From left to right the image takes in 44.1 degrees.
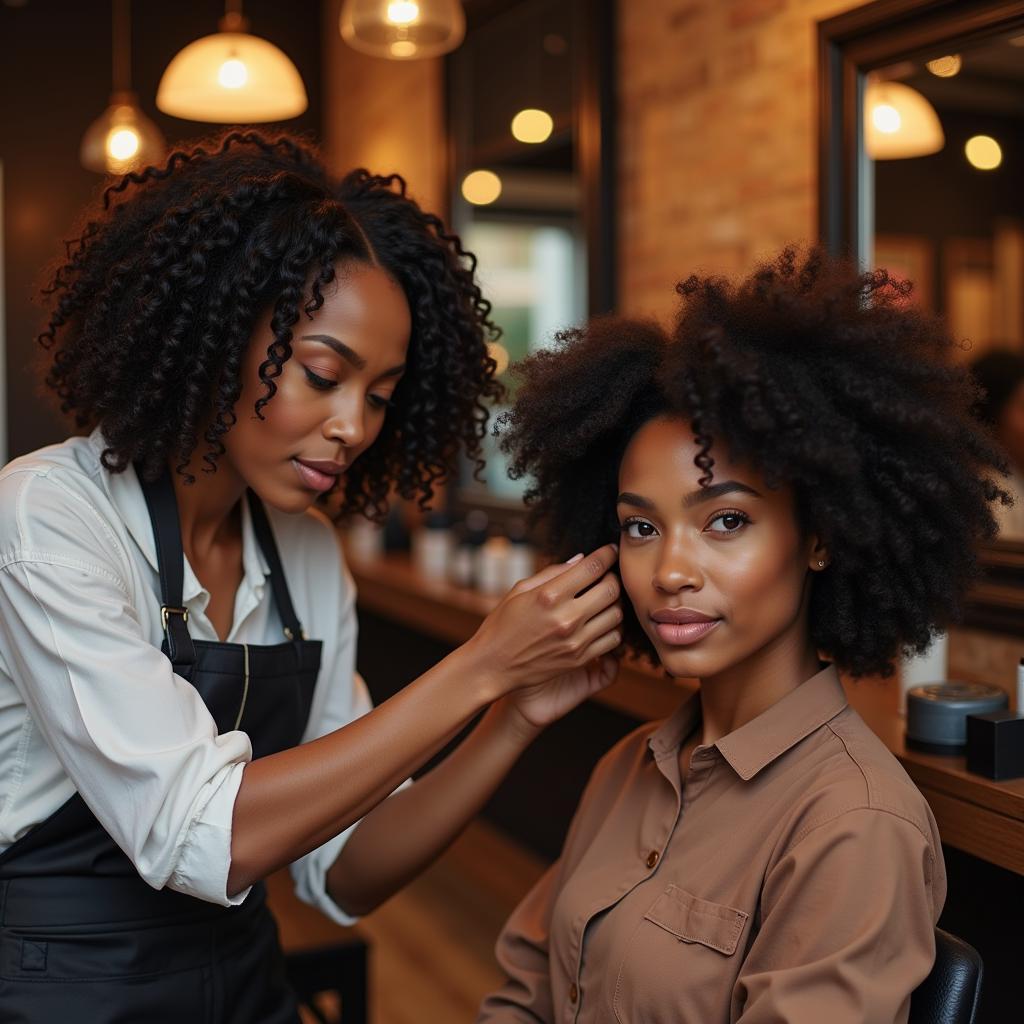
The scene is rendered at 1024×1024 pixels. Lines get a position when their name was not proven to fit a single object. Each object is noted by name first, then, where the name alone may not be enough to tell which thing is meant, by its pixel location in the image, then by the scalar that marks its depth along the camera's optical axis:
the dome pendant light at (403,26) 2.42
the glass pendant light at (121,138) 3.68
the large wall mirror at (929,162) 2.13
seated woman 1.08
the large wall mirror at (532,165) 3.20
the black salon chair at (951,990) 1.06
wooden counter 1.30
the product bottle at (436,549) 3.43
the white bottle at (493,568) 3.08
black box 1.34
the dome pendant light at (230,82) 2.87
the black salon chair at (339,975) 2.23
